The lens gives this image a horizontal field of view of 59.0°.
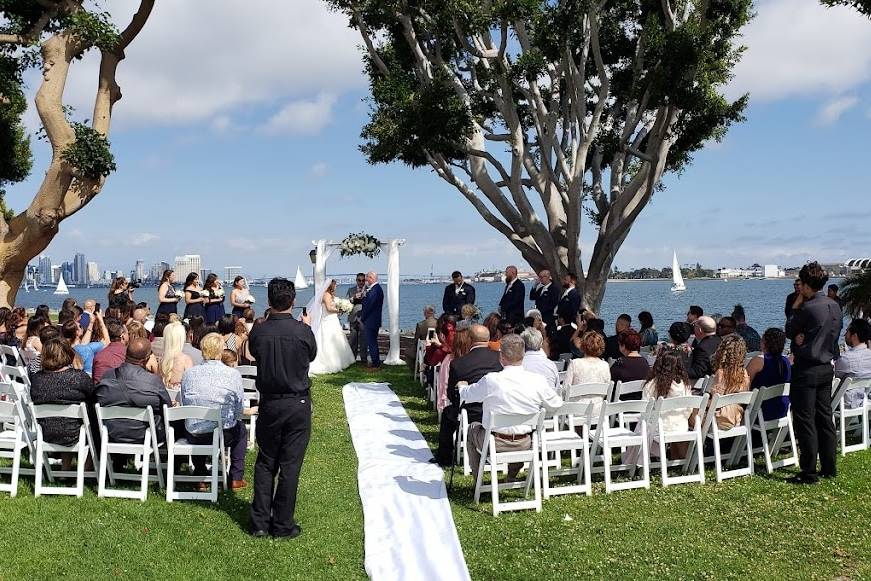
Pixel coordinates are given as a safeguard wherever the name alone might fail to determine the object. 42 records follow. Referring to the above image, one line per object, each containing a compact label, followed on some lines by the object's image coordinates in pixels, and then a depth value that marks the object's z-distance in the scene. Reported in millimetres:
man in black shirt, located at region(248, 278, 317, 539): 5617
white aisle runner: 5125
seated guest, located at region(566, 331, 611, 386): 7785
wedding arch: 15539
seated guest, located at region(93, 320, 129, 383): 7648
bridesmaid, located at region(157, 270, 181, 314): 13164
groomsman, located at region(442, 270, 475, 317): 14102
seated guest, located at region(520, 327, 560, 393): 7707
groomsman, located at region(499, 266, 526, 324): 13781
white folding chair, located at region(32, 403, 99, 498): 6152
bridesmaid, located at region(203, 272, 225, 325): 13477
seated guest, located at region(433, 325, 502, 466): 7395
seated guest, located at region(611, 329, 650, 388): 8141
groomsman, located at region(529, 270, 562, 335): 13539
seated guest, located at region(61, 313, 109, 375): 8422
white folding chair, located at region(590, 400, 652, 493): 6477
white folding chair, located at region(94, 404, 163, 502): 6094
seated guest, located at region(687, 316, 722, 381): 8633
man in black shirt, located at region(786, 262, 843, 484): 6543
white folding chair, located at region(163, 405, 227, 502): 6109
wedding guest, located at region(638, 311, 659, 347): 10750
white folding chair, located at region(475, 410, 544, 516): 6027
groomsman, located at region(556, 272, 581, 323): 12719
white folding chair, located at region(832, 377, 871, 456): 7344
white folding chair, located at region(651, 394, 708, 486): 6660
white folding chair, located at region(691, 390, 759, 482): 6746
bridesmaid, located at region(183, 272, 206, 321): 13219
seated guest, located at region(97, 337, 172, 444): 6336
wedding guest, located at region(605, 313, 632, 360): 10023
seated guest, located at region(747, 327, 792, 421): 7281
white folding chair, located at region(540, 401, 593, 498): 6441
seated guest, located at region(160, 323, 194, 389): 7641
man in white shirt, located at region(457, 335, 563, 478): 6281
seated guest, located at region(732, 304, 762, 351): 10180
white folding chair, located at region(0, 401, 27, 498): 6159
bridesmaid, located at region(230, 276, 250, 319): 13033
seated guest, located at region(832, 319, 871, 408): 7957
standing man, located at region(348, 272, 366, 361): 14766
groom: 14516
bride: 14312
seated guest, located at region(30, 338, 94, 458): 6336
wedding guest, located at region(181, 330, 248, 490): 6426
